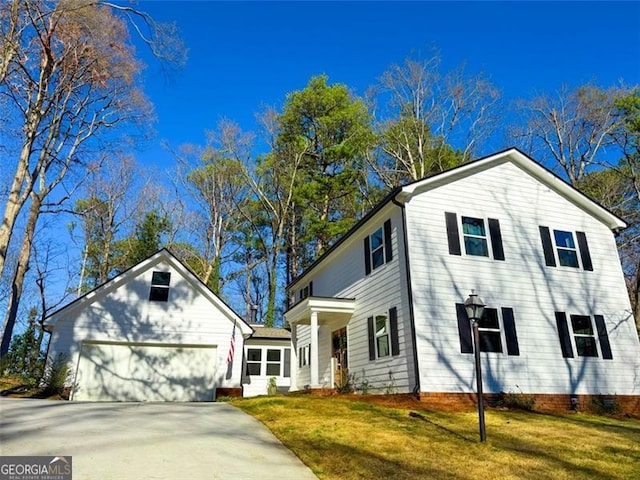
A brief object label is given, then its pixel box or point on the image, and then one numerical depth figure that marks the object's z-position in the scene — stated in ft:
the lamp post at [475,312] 24.43
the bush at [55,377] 47.09
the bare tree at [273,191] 91.97
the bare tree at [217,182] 90.63
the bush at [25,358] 57.57
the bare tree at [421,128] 80.28
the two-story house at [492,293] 37.99
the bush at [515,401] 36.40
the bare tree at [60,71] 37.99
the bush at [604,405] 39.09
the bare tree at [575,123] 72.59
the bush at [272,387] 64.85
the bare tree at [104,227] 85.87
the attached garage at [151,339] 49.65
